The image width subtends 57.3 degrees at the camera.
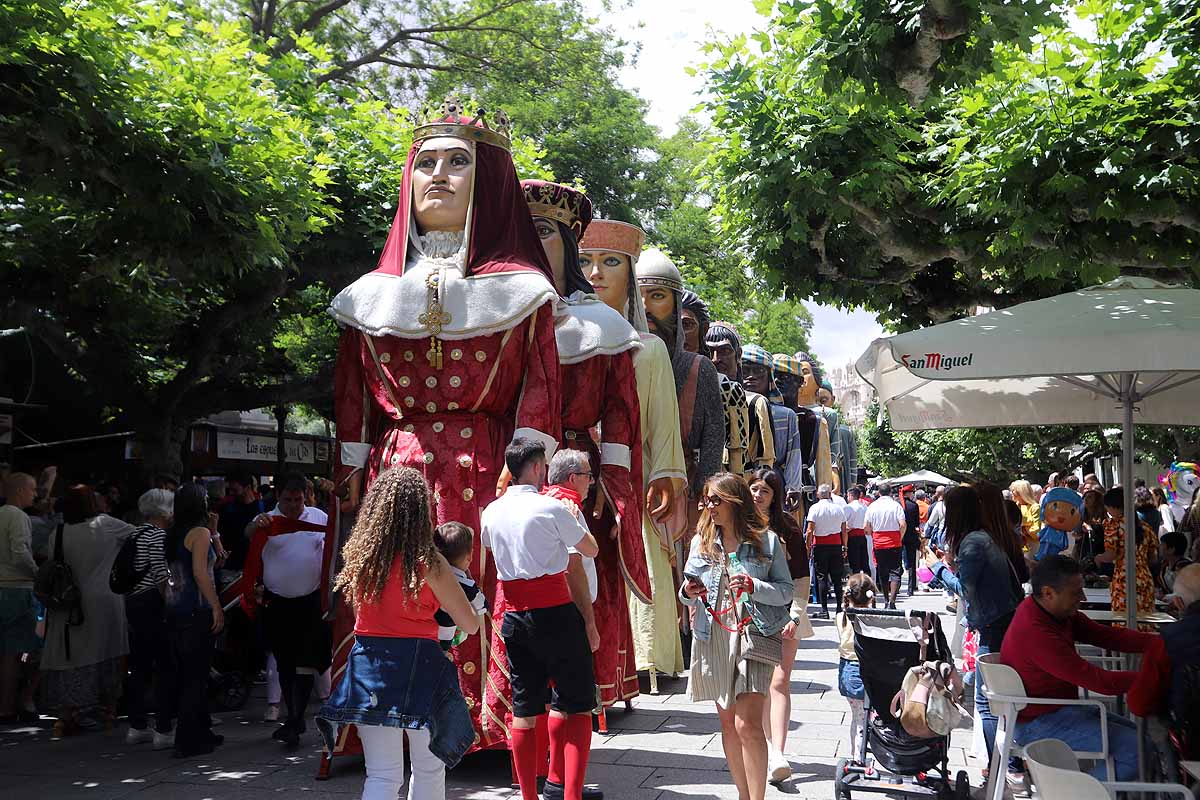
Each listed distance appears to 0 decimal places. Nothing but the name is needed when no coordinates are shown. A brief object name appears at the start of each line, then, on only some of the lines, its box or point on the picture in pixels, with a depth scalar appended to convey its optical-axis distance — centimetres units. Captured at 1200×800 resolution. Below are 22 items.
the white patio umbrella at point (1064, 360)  460
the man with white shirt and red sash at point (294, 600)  660
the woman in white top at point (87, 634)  753
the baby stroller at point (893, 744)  487
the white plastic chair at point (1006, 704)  426
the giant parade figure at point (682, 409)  723
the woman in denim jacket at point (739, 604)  454
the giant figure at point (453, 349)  546
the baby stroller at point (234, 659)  823
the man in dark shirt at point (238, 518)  975
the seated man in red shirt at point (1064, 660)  437
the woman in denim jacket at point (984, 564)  564
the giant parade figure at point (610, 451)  613
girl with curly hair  382
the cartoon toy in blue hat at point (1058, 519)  887
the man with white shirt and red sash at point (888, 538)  1442
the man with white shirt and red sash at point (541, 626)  441
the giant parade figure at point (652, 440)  645
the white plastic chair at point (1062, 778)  290
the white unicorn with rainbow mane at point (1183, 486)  1611
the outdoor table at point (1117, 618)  609
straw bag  469
